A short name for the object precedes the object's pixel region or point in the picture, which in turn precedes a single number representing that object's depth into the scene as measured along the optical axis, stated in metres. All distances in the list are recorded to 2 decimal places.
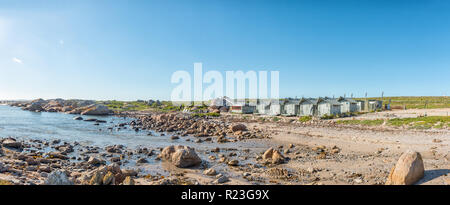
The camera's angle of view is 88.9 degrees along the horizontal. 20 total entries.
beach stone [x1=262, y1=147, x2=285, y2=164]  14.02
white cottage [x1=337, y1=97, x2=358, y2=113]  43.66
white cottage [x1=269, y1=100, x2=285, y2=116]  48.41
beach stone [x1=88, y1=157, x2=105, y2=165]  13.68
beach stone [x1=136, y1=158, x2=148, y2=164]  14.55
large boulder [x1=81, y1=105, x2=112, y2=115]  59.84
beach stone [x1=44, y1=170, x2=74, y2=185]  6.88
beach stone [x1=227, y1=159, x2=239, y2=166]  13.73
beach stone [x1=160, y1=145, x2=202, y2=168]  13.27
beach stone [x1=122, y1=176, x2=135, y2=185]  8.12
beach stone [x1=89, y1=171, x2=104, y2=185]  8.41
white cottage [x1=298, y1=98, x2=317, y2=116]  43.41
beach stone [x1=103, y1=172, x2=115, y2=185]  8.37
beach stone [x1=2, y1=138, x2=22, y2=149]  17.50
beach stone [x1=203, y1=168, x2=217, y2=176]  11.91
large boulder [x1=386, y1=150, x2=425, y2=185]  7.71
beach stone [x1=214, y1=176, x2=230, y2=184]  10.47
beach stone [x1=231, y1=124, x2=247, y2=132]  28.87
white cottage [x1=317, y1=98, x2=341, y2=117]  41.44
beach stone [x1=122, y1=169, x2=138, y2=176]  11.02
